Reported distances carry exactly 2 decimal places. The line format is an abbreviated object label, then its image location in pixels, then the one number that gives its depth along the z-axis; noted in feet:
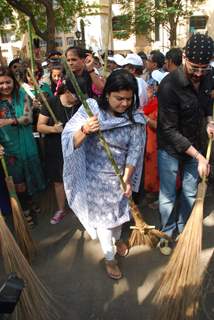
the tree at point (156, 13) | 44.39
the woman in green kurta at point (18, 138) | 9.74
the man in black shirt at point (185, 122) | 7.16
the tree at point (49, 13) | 34.83
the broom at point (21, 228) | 8.71
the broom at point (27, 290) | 6.64
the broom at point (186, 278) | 6.47
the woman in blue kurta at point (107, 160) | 6.93
